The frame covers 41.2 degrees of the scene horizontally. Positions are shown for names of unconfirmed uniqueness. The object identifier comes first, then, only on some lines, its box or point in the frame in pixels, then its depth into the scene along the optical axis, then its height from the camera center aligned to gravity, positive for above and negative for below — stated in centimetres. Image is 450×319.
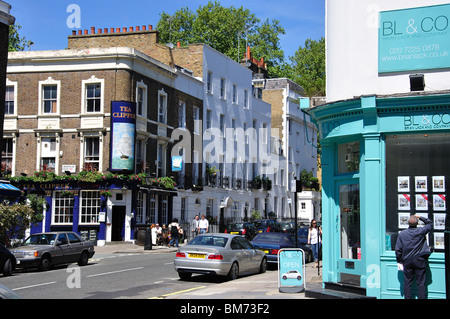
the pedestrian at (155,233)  3628 -175
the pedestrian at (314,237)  2323 -126
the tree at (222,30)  6919 +2058
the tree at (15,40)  5928 +1636
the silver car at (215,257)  1817 -162
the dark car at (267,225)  3883 -141
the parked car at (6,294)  632 -96
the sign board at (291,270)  1462 -161
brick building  3656 +449
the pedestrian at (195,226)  3988 -147
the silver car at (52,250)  2139 -175
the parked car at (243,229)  3853 -159
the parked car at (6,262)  1957 -191
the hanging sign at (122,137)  3619 +408
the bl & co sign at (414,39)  1290 +365
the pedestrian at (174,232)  3478 -161
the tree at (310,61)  6519 +1598
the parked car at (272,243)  2314 -150
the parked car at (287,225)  4259 -146
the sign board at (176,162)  4178 +296
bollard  3281 -196
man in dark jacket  1182 -94
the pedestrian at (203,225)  3875 -132
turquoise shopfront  1245 +64
